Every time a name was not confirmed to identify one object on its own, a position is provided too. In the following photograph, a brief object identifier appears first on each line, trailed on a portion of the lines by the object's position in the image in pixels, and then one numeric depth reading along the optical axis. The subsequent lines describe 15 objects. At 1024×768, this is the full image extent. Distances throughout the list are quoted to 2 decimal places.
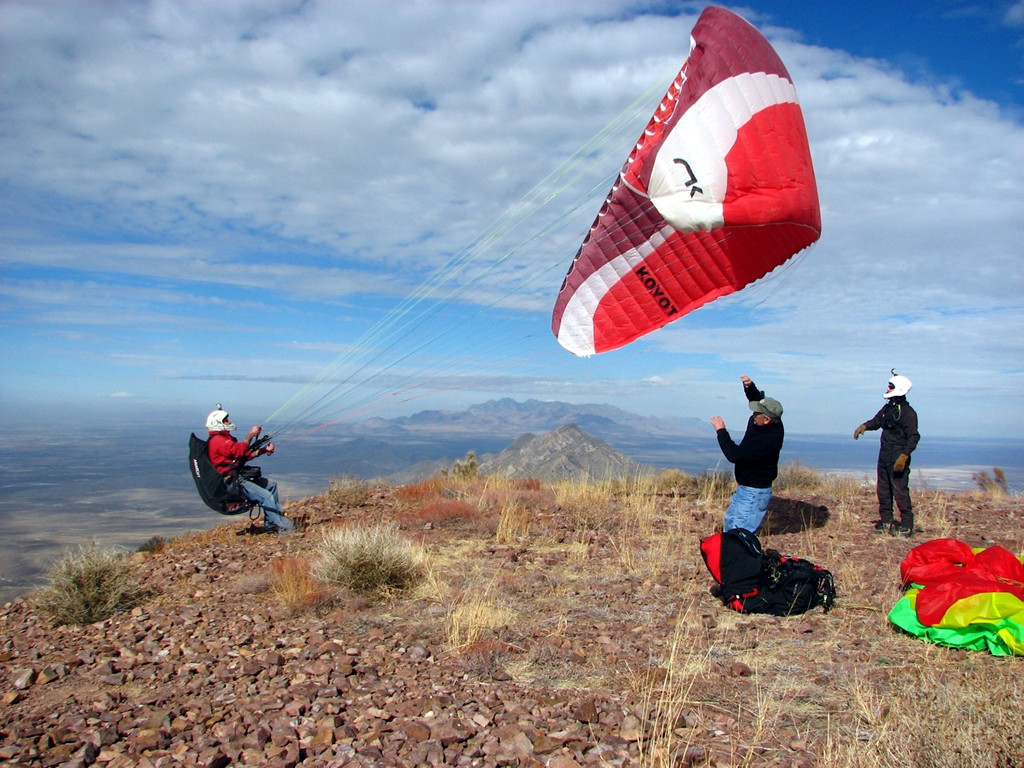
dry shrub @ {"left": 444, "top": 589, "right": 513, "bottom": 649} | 4.41
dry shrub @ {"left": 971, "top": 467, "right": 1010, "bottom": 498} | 13.21
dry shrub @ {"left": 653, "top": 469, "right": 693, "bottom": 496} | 11.51
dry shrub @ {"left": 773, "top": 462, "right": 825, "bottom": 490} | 11.86
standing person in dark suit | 7.93
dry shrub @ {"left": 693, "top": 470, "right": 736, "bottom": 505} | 10.37
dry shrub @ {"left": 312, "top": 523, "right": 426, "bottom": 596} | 5.71
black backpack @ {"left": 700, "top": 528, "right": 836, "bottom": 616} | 5.21
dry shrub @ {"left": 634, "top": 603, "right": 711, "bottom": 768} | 2.94
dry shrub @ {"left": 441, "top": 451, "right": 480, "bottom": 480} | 12.38
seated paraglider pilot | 8.09
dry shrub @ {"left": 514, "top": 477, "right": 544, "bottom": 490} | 11.51
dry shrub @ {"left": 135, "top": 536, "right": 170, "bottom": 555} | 8.14
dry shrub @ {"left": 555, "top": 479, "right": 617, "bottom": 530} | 8.74
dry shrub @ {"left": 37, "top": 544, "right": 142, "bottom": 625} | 5.18
